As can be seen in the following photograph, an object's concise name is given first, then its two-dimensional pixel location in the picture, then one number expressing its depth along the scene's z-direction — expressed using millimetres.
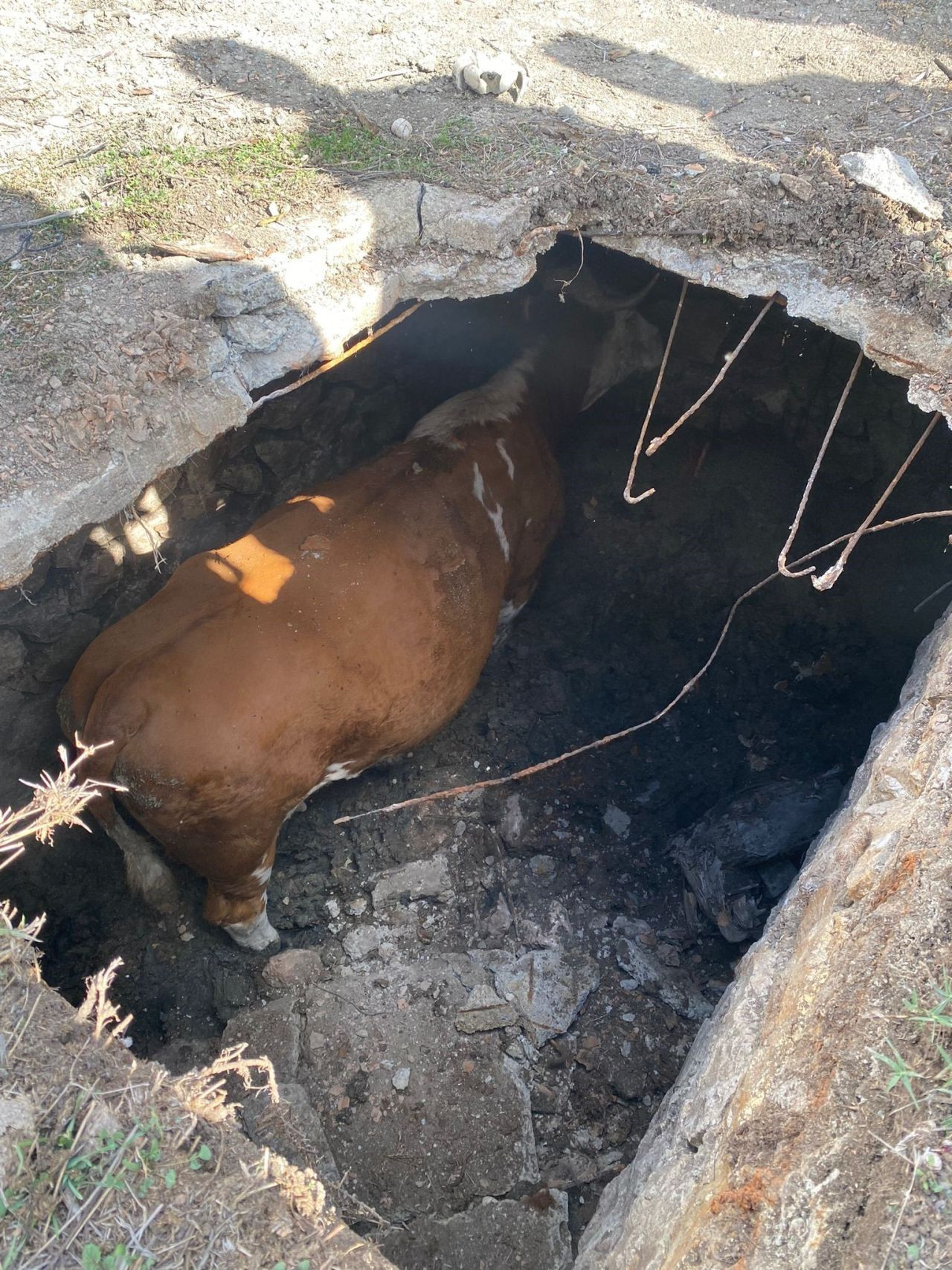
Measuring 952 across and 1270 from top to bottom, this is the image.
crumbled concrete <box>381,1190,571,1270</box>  3625
